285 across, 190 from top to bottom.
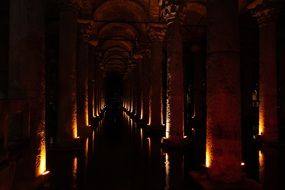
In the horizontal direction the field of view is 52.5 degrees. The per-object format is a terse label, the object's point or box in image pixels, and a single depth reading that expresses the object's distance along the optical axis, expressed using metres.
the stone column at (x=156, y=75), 15.84
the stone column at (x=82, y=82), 14.01
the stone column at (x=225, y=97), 6.34
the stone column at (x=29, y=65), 6.04
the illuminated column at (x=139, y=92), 23.09
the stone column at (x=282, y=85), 15.93
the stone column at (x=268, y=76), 12.16
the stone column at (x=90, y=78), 20.89
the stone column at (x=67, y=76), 11.05
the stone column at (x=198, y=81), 22.47
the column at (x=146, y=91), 19.00
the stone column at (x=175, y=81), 11.38
